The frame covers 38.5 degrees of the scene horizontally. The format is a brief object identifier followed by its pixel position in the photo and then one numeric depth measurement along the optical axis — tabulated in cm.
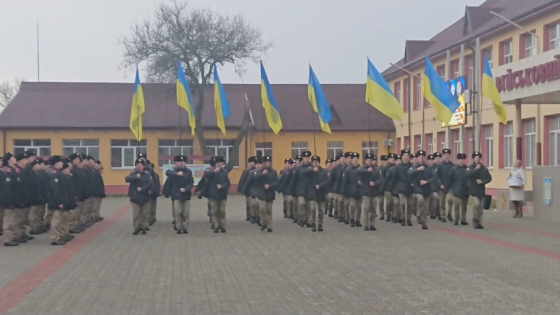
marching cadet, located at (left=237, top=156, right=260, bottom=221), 2237
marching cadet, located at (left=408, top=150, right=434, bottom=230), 2005
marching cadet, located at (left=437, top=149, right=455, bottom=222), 2172
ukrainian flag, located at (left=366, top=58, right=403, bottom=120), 2373
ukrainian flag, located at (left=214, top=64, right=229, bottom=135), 2705
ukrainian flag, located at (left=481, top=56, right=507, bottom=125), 2388
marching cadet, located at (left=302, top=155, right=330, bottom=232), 2000
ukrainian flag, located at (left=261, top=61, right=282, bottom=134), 2542
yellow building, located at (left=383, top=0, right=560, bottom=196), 2395
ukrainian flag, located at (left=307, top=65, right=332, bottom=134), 2506
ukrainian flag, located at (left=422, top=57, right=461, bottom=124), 2541
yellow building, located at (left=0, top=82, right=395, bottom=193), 4794
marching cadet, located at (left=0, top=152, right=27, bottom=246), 1654
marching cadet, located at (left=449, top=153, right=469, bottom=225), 2058
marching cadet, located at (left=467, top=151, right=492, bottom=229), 1995
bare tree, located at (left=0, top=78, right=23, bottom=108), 9221
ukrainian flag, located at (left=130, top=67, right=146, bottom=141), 2612
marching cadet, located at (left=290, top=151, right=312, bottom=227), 2019
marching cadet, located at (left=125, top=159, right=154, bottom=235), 1912
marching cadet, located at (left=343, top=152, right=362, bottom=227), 2056
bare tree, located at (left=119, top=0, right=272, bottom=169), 4678
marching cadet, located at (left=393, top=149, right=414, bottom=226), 2084
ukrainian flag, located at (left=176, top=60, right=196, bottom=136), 2661
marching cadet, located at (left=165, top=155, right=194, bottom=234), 1944
